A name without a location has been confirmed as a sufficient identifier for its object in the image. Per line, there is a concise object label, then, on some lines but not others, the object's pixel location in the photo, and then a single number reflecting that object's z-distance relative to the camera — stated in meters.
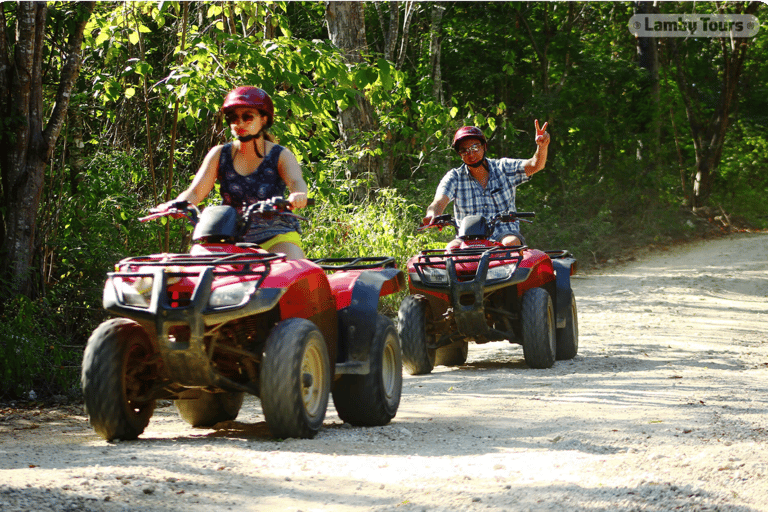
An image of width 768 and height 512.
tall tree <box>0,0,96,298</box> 15.76
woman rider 11.27
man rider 17.73
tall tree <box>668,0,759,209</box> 54.62
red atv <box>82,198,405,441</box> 9.48
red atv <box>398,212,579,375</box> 16.56
